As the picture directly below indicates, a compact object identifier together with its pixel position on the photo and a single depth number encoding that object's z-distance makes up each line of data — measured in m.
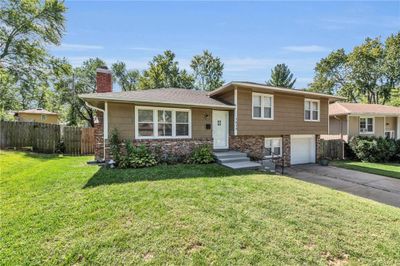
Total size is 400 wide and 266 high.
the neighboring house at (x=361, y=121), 16.36
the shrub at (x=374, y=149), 14.51
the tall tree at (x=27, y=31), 18.12
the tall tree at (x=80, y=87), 26.99
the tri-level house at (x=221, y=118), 9.32
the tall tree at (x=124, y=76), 37.09
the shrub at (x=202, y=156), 9.83
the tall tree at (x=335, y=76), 31.77
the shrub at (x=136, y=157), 8.53
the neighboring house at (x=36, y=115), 27.00
